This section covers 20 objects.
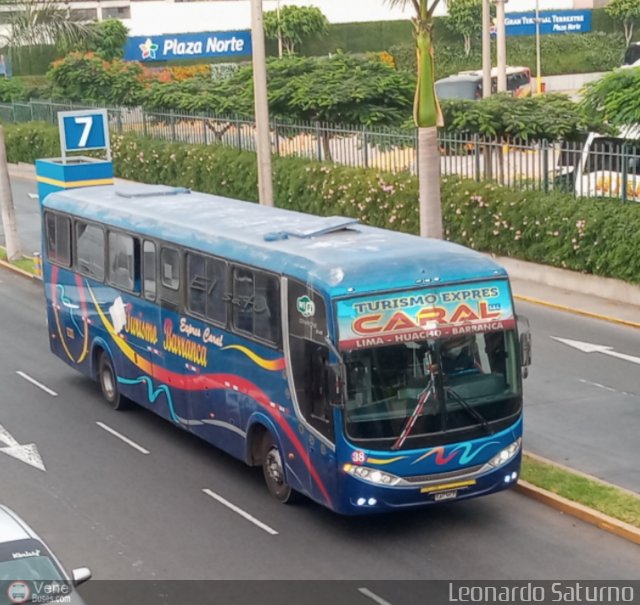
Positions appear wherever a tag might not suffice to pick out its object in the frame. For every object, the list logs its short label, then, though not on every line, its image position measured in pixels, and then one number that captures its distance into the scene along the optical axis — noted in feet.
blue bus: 42.57
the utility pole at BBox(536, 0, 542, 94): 233.41
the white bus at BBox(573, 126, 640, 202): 81.00
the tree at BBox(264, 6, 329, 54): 254.06
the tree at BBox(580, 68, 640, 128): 86.07
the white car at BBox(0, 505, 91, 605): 30.48
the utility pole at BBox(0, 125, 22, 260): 109.19
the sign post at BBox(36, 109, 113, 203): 89.97
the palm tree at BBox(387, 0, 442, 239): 61.67
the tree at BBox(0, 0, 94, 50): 113.70
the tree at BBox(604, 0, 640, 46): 263.49
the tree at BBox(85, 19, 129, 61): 224.10
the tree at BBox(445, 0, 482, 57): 250.37
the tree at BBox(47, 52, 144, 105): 175.73
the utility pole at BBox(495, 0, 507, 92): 126.41
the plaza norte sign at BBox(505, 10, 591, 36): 262.02
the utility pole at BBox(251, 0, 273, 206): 83.76
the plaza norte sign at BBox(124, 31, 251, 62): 248.93
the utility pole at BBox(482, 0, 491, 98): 127.13
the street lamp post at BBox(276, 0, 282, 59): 245.86
